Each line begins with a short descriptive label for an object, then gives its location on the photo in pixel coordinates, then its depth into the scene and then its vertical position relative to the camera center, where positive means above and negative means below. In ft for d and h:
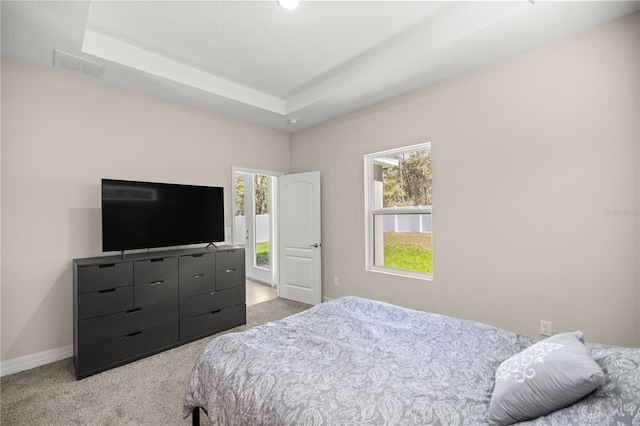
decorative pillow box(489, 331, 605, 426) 3.26 -1.97
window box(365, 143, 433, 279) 11.33 +0.14
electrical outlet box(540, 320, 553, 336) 8.34 -3.23
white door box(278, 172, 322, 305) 14.26 -1.13
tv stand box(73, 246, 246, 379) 8.25 -2.72
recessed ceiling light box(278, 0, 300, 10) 7.11 +5.10
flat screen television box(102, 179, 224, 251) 9.20 +0.09
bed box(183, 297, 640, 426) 3.33 -2.38
